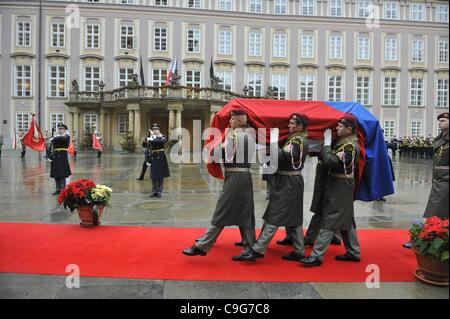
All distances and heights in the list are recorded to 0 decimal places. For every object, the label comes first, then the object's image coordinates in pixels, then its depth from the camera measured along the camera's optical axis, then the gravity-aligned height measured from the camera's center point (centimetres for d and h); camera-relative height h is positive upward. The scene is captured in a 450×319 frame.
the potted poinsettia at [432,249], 419 -101
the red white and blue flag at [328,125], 574 +42
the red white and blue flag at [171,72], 3147 +643
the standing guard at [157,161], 1056 -23
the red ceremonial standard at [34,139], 1514 +48
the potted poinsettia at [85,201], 702 -88
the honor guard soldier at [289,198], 524 -59
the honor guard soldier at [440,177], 545 -31
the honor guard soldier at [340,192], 512 -51
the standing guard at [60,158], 1062 -17
